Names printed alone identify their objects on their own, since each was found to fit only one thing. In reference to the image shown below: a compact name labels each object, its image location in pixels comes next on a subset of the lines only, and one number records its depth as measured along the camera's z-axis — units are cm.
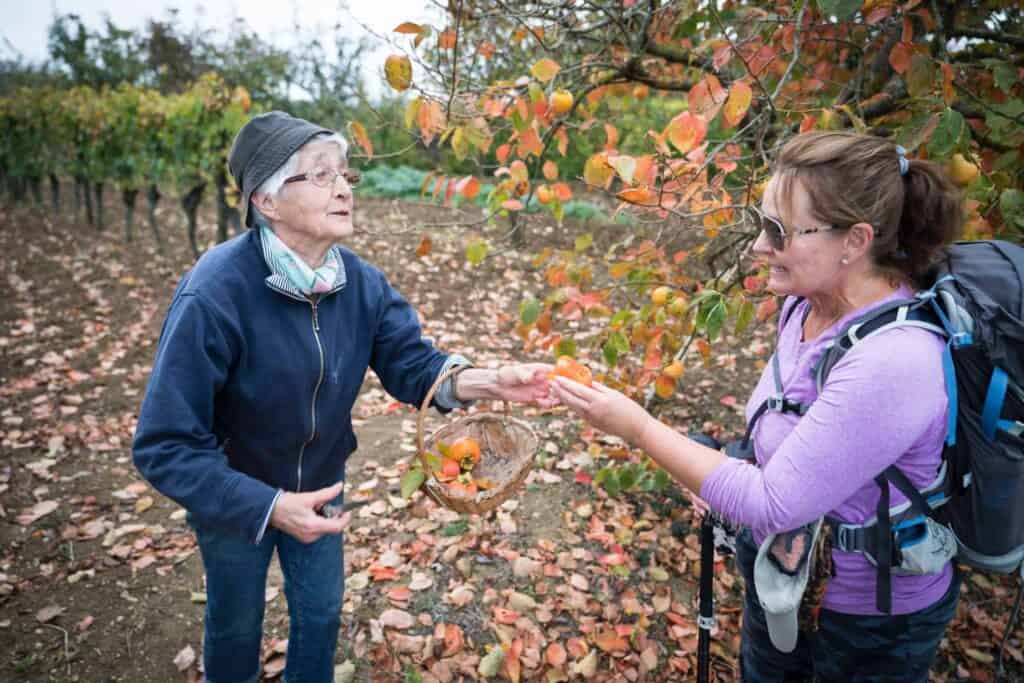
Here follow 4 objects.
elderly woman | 169
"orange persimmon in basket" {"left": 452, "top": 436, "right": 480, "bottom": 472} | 240
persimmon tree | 227
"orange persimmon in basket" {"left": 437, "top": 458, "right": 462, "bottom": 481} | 229
